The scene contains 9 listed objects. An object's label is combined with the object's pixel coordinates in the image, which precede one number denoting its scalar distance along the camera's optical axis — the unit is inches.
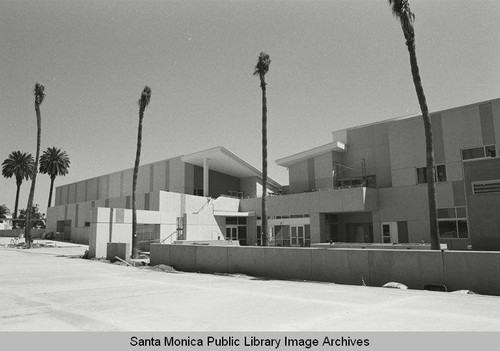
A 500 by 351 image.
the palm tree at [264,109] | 1053.2
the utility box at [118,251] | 926.4
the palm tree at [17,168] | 3100.4
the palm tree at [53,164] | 2913.4
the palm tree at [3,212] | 3650.6
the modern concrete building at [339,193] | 1157.7
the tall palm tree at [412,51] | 660.7
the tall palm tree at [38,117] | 1667.1
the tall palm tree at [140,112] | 1131.9
